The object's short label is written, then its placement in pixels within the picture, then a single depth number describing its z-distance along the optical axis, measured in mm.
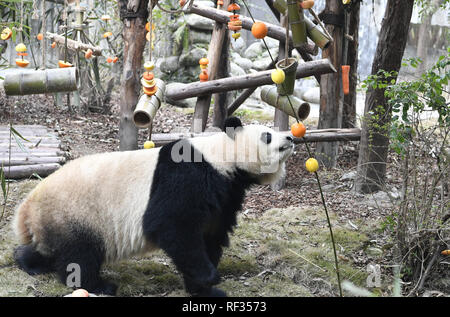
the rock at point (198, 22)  14266
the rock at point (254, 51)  16895
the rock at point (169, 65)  13875
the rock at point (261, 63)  15812
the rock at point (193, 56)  13625
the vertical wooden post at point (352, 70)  7449
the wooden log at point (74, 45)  5630
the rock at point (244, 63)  15766
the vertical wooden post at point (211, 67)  6785
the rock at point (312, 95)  13820
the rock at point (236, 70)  14430
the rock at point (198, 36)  14414
